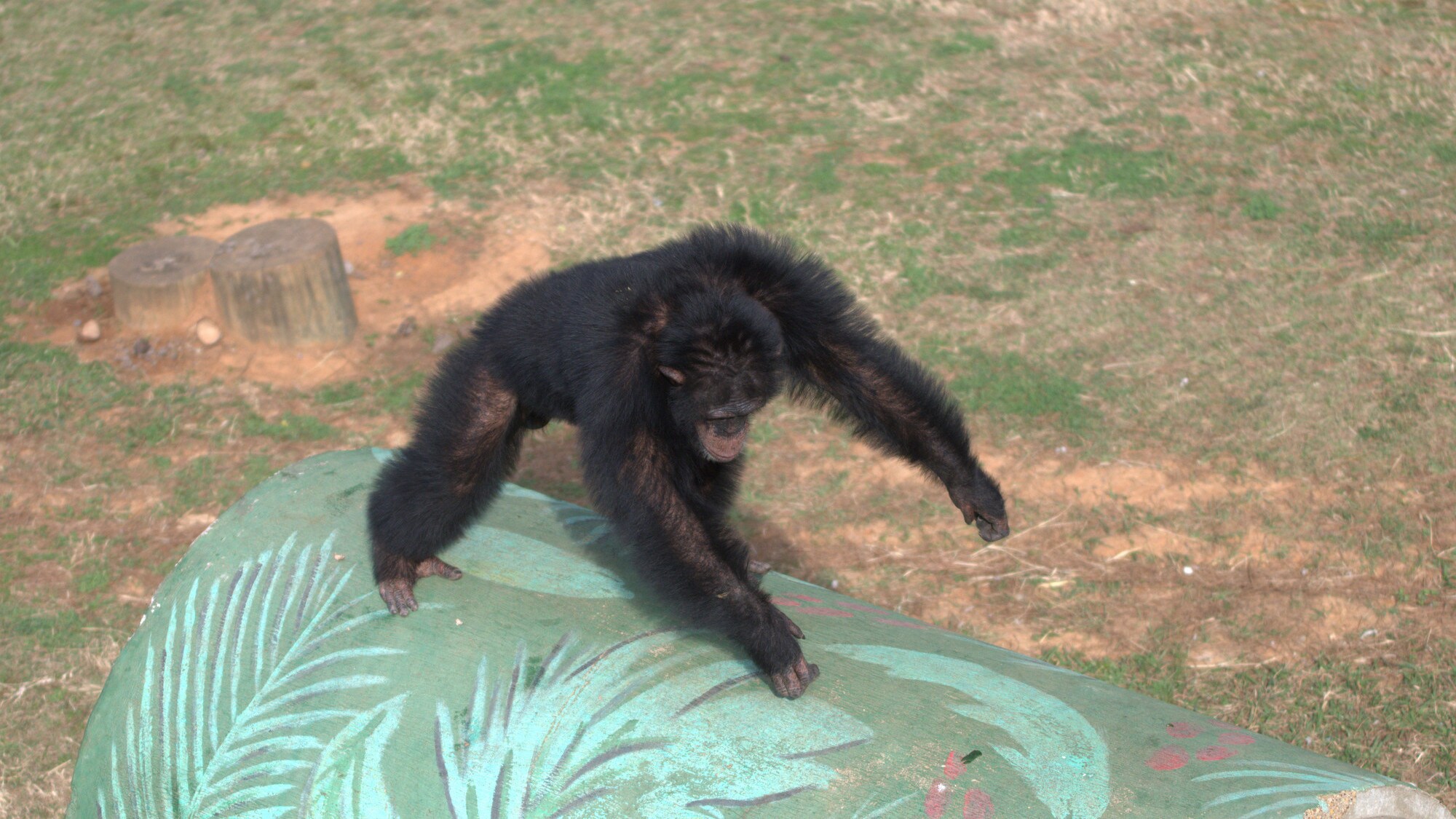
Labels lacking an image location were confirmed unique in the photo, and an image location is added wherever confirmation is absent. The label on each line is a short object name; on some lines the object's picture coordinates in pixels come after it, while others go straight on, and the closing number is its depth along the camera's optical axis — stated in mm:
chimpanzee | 4289
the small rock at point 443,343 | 8859
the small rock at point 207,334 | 8953
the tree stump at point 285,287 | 8742
